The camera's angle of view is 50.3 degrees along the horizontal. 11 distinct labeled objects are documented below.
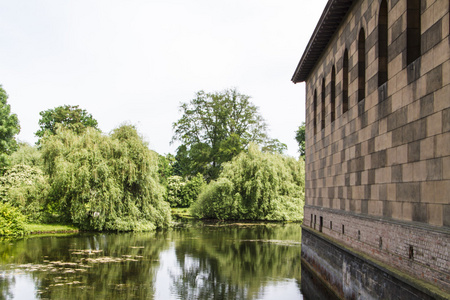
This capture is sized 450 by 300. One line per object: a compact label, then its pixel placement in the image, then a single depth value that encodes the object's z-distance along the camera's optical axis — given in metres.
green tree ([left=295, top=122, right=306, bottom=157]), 69.44
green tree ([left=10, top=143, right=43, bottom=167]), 45.67
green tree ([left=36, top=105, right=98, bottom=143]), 60.78
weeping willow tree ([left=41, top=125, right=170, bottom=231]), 28.45
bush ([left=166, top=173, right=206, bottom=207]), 54.03
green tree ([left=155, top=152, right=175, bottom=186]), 73.86
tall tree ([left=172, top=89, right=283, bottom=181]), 54.19
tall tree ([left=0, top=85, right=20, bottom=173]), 36.97
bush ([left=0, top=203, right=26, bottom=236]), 24.83
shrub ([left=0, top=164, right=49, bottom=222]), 28.36
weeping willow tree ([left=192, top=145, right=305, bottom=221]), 41.59
